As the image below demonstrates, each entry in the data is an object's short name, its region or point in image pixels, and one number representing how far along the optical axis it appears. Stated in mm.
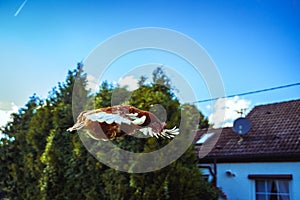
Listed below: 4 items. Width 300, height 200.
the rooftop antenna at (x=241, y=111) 6586
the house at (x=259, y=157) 5270
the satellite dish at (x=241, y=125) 5992
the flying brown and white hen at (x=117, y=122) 959
